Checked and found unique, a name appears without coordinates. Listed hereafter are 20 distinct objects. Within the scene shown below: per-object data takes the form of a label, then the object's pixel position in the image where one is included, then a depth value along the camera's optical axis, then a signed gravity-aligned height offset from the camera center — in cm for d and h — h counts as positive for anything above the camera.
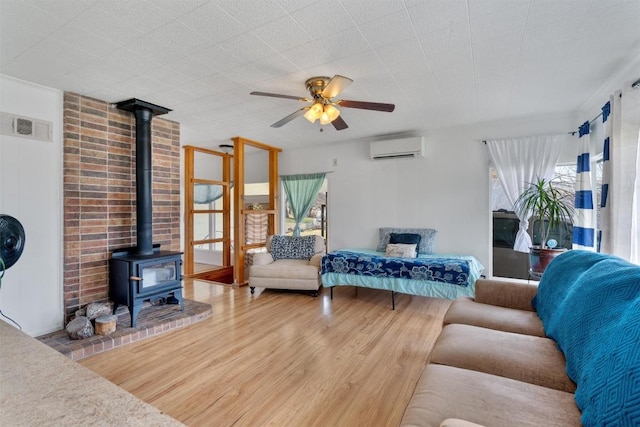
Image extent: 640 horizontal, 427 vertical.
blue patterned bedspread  331 -68
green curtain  533 +38
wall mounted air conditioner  434 +95
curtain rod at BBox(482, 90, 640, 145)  211 +95
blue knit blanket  89 -50
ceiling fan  244 +92
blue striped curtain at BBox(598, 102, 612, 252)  241 +24
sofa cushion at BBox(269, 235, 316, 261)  459 -58
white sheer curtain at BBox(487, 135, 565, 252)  371 +64
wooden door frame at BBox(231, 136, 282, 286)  470 -1
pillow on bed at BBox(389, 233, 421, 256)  424 -40
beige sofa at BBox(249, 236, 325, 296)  407 -89
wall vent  258 +78
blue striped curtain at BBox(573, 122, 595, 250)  307 +13
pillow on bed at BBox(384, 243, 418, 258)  402 -55
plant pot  324 -53
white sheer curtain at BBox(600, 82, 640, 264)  217 +26
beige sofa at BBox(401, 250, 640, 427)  97 -74
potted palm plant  331 +1
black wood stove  296 -47
